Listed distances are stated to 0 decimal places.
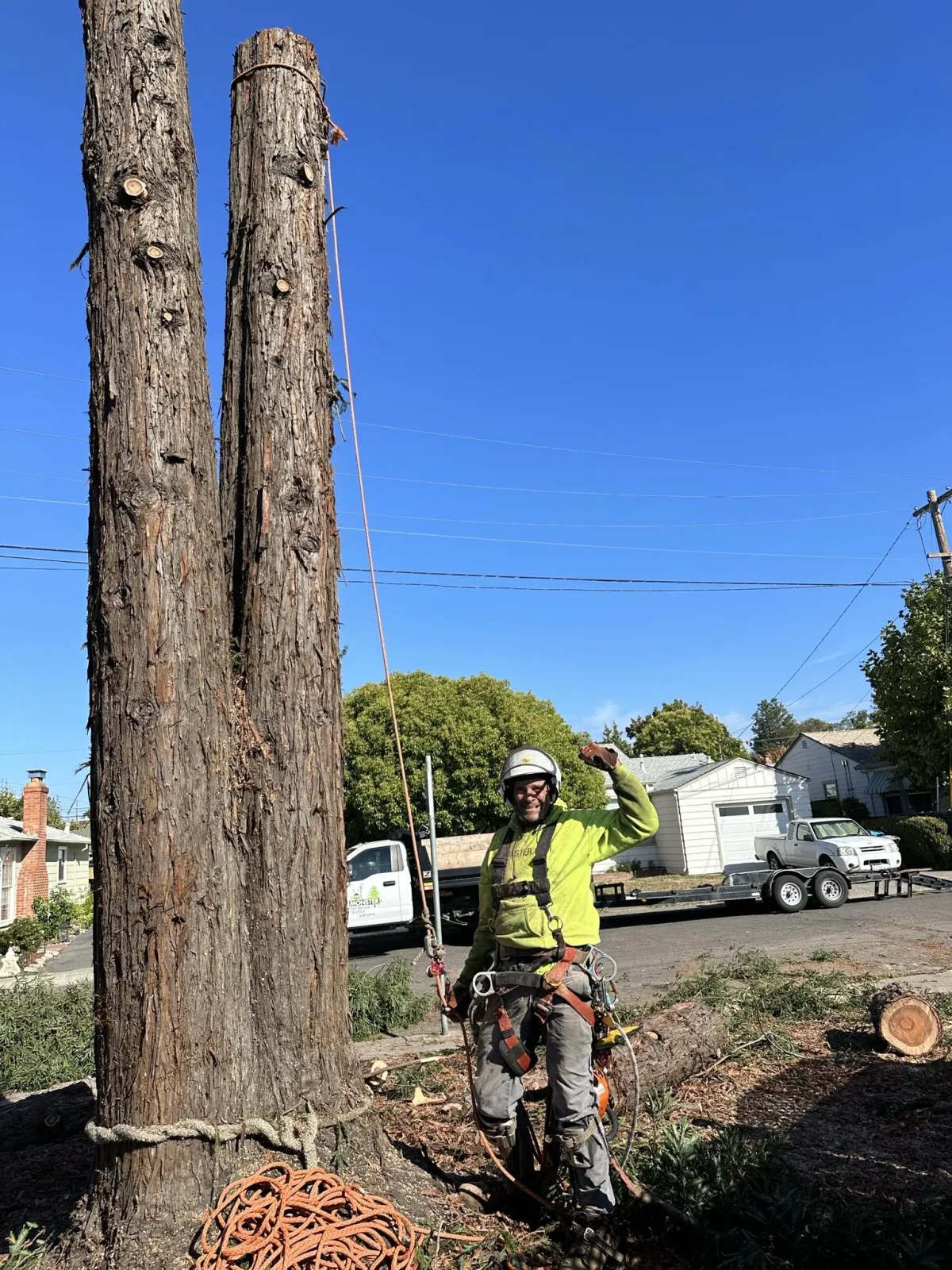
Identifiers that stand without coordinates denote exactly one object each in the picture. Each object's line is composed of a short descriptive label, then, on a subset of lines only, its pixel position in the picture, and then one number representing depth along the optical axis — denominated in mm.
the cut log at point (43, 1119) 4805
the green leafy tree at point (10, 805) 45281
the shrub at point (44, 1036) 6363
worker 3416
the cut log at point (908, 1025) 6258
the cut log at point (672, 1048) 5016
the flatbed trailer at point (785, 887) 16641
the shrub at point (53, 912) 22145
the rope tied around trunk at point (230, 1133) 3016
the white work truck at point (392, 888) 14633
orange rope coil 2781
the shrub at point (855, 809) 32844
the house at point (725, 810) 29984
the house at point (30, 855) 21828
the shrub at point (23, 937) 19172
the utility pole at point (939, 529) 22120
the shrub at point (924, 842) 24406
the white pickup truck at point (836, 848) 17344
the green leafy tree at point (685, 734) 52906
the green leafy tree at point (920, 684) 24328
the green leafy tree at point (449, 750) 21422
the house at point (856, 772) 35562
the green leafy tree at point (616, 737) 52956
